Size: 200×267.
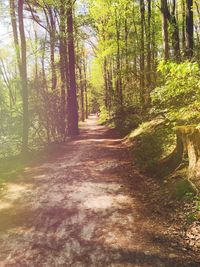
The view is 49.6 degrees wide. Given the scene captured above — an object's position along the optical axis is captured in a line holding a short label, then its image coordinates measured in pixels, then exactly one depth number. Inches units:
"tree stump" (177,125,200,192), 189.4
